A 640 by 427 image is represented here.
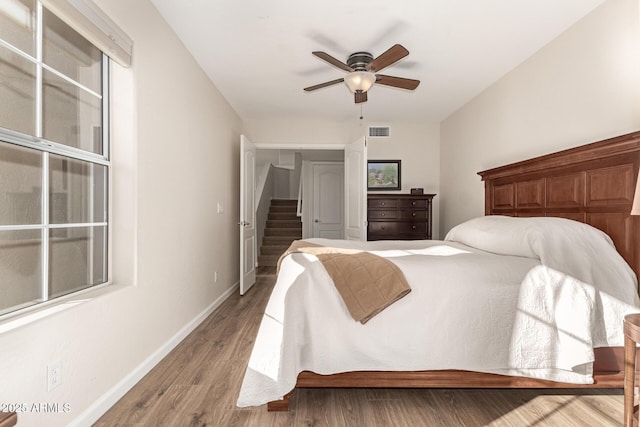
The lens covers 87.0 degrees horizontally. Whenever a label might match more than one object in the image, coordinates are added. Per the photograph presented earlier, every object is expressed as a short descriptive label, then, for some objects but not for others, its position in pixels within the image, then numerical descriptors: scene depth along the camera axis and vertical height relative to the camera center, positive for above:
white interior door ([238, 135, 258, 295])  4.28 -0.03
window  1.40 +0.27
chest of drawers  4.64 -0.04
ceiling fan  2.52 +1.16
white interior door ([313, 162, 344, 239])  7.47 +0.33
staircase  6.48 -0.38
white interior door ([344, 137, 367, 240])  4.44 +0.33
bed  1.78 -0.60
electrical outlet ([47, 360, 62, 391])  1.41 -0.69
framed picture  5.19 +0.62
